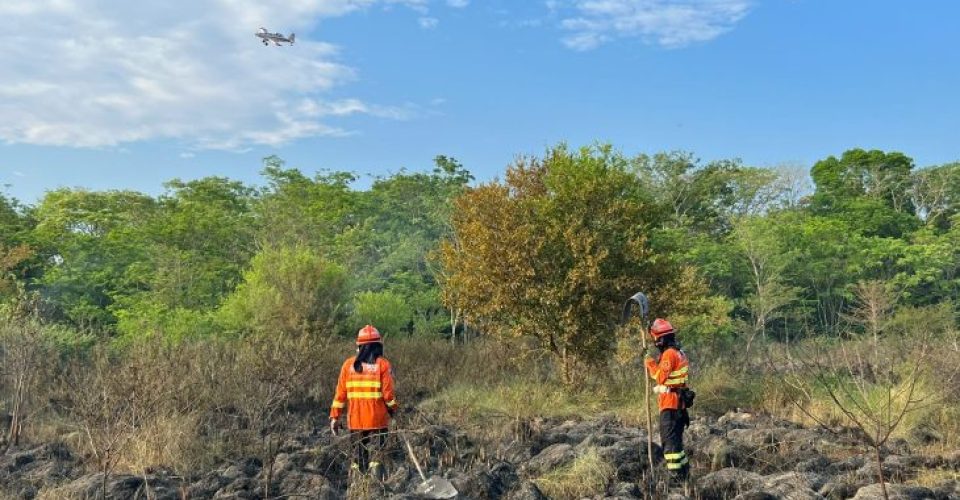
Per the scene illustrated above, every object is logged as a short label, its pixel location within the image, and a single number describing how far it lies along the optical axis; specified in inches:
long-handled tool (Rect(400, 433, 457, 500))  255.3
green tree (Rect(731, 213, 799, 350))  1229.1
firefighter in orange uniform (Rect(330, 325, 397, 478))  308.5
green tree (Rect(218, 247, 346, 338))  641.0
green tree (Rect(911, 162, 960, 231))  1583.4
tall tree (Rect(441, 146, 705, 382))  544.4
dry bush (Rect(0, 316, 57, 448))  397.7
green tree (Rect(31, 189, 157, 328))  950.4
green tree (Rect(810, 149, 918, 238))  1523.1
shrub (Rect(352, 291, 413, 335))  709.9
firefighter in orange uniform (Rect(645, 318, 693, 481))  309.3
